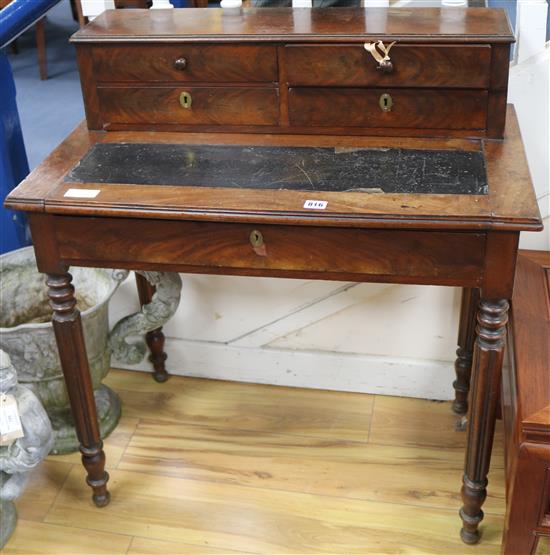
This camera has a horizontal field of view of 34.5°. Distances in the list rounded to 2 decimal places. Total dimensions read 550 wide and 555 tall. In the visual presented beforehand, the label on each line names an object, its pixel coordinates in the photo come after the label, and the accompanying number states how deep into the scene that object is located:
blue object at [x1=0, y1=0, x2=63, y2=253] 2.02
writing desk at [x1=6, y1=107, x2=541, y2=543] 1.52
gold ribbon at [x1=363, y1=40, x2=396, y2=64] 1.71
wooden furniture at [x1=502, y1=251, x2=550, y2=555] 1.60
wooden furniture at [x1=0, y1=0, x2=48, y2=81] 3.70
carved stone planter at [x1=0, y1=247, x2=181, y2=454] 2.09
